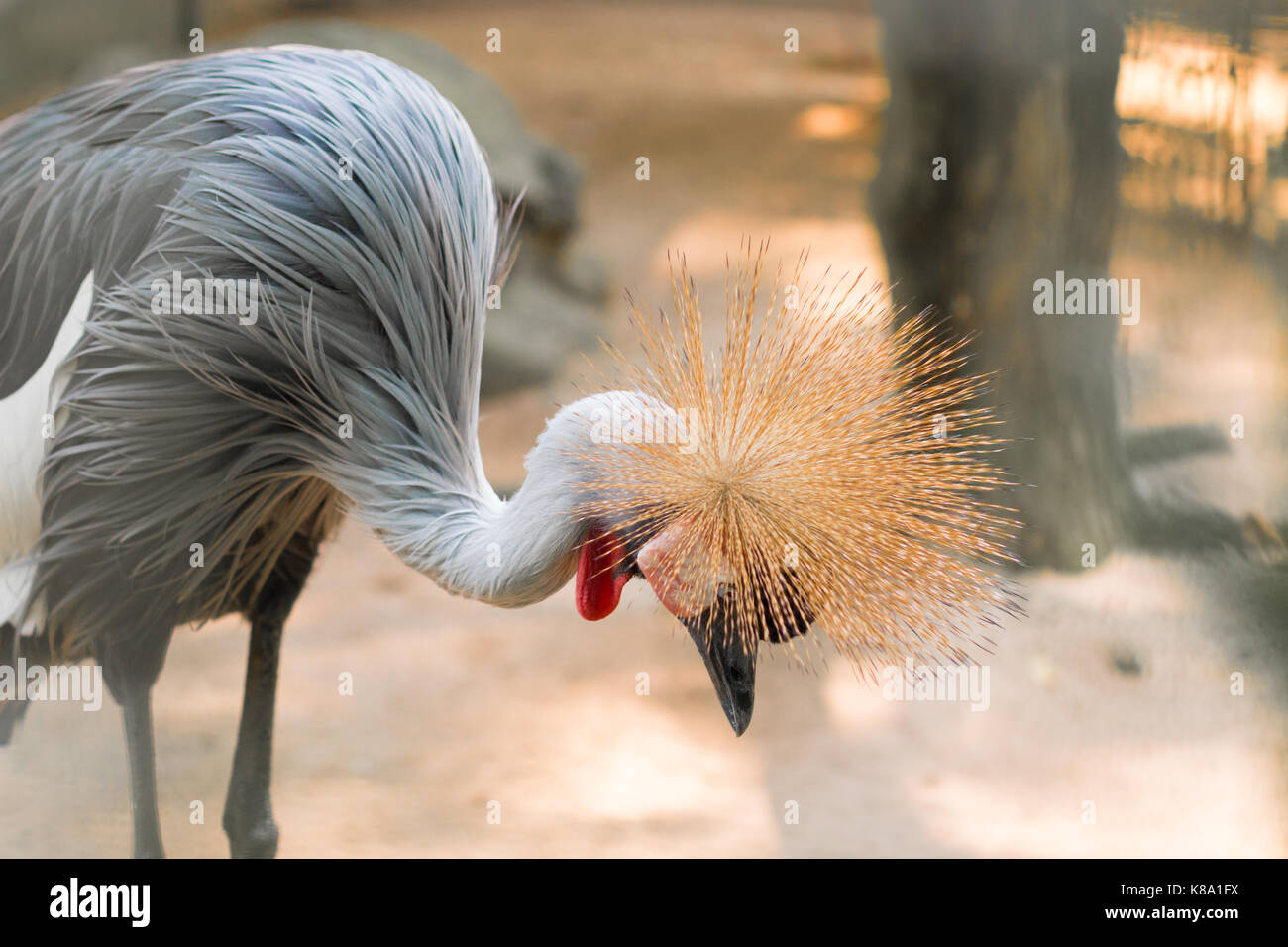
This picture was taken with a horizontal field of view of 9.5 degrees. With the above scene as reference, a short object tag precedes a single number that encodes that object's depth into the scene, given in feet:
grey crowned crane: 10.39
